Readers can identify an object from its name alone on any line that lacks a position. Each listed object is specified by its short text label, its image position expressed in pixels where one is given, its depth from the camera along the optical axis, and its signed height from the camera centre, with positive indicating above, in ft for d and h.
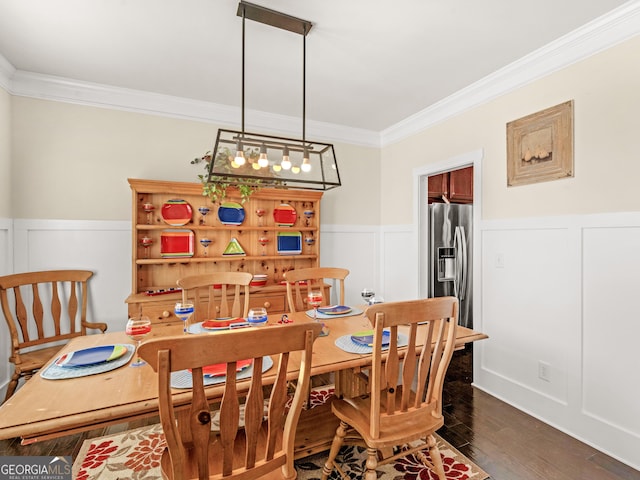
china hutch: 9.09 +0.00
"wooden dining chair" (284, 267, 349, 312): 8.18 -1.01
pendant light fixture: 5.85 +1.57
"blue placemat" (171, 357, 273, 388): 3.92 -1.76
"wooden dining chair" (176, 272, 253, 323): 7.27 -1.08
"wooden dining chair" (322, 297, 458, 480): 4.35 -2.30
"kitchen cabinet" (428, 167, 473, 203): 13.56 +2.23
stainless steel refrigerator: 12.34 -0.57
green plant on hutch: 9.55 +1.53
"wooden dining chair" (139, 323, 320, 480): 2.94 -1.69
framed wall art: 7.20 +2.20
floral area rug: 5.72 -4.17
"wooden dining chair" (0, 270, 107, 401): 7.45 -1.86
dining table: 3.31 -1.81
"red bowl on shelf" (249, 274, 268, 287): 10.32 -1.37
